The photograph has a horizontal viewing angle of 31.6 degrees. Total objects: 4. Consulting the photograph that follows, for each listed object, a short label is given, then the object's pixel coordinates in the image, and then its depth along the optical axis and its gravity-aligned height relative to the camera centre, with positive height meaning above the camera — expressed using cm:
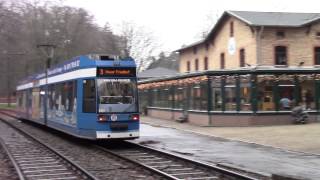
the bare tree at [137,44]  8200 +907
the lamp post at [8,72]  5524 +453
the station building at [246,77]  3023 +161
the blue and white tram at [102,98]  1853 +27
